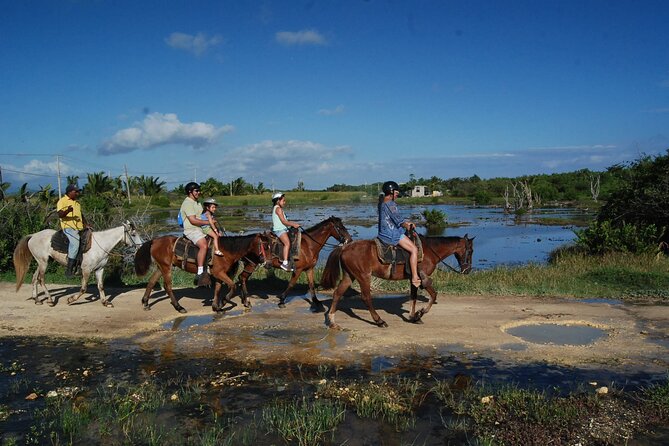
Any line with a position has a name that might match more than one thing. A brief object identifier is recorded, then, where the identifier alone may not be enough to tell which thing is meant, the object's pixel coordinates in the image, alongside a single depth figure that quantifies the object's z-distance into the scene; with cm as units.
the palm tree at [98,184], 5604
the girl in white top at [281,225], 1067
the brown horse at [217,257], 1054
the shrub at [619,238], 1678
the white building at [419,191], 10269
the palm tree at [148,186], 7019
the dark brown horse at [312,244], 1102
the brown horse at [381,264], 914
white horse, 1114
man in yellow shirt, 1094
